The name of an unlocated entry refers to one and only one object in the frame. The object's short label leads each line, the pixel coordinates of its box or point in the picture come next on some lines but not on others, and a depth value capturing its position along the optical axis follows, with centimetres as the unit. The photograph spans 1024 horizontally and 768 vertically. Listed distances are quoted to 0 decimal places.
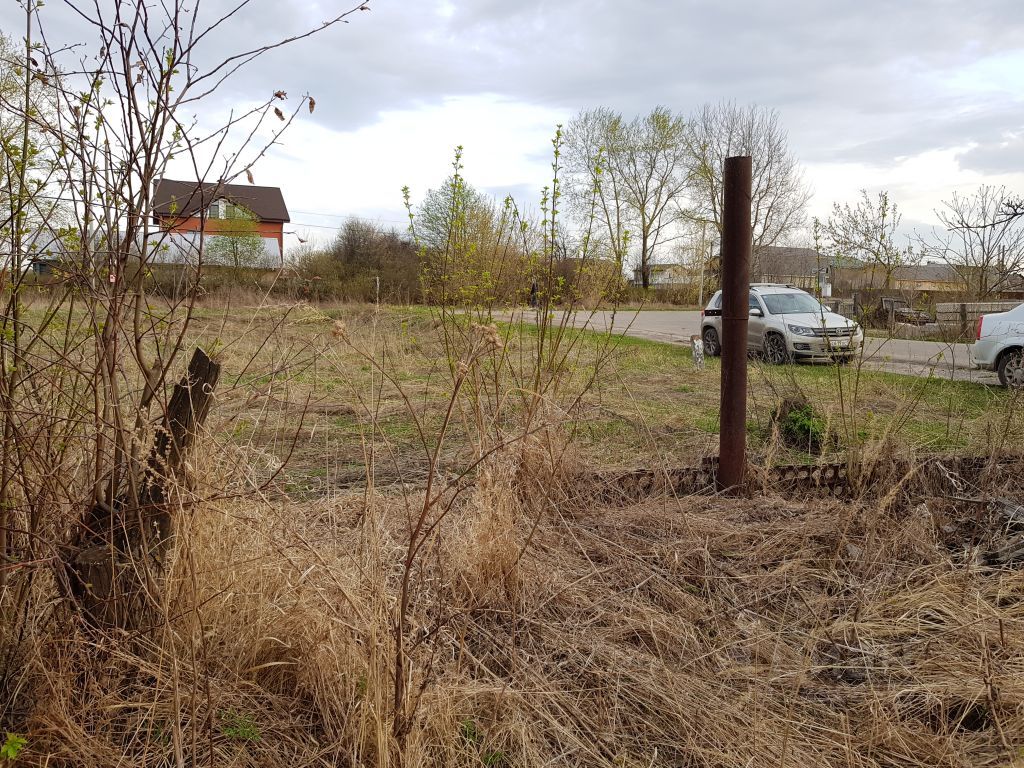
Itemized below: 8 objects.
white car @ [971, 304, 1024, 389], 1012
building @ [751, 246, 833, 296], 4247
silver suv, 1319
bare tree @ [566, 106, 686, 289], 4441
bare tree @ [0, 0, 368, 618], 220
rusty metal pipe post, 438
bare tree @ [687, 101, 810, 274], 4188
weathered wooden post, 229
